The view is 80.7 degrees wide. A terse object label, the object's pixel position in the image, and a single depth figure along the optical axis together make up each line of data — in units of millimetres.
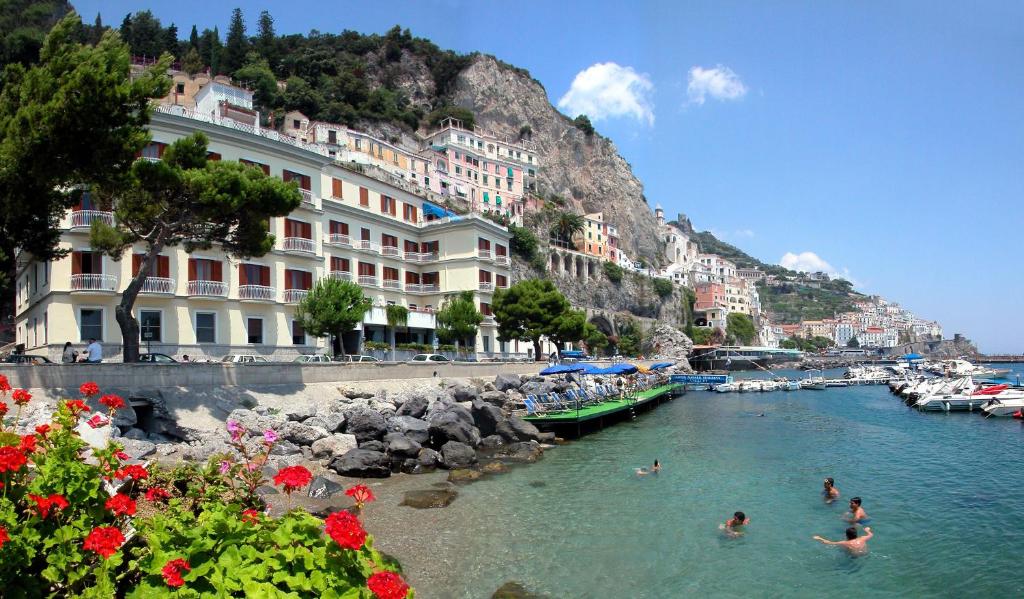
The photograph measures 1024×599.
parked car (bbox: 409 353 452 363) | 41734
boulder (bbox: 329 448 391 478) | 19547
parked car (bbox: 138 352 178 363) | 25016
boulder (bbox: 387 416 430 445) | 23609
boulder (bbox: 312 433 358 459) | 20844
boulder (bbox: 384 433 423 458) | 21719
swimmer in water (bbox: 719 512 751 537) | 14547
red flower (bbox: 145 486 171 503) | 6408
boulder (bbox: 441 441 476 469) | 21688
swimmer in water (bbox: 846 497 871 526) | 15422
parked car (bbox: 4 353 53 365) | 23297
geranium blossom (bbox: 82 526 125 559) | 4535
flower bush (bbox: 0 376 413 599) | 4438
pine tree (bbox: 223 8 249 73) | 90125
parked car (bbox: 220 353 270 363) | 30025
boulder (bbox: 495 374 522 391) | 38844
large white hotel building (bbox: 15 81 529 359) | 29031
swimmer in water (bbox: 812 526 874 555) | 13464
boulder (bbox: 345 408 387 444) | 23047
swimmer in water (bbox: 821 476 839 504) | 17516
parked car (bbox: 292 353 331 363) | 33784
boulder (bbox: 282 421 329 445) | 21453
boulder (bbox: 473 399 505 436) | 26984
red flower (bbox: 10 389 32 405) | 6605
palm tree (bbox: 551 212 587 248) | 100250
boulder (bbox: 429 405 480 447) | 24444
